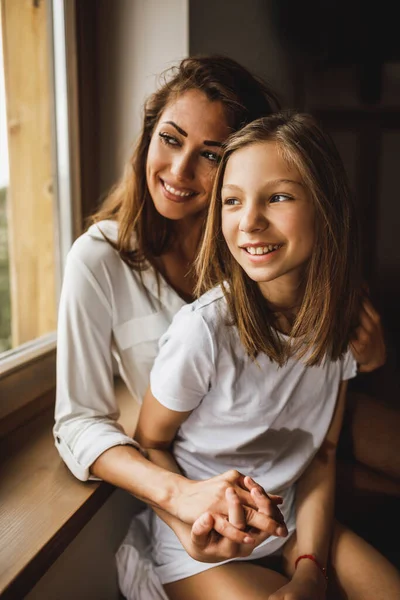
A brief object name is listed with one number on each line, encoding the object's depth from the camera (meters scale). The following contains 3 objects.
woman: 1.00
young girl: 0.88
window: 1.31
